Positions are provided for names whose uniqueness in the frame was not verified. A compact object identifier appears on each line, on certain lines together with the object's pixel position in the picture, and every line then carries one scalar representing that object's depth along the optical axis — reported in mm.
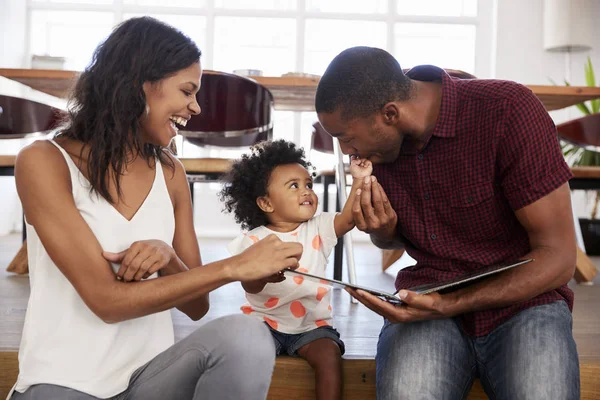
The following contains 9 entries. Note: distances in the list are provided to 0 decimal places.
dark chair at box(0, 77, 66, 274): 3139
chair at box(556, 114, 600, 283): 3150
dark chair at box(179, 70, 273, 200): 2732
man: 1339
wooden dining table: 2732
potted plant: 5086
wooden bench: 1680
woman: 1178
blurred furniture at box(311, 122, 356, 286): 2543
